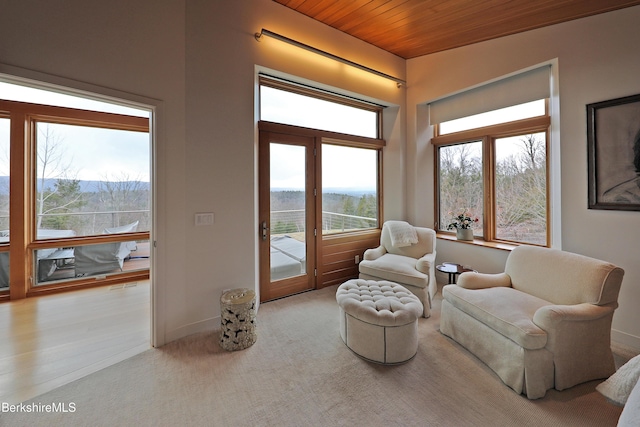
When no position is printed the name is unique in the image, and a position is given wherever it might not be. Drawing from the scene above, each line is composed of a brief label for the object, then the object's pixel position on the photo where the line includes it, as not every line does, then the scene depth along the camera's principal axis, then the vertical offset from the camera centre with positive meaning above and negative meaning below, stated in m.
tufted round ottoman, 2.07 -0.92
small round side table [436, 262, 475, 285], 3.11 -0.68
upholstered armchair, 2.94 -0.59
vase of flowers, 3.70 -0.17
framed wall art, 2.31 +0.57
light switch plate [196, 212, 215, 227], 2.53 -0.02
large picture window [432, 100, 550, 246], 3.15 +0.52
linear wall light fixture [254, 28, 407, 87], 2.81 +2.04
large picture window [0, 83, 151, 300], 3.30 +0.34
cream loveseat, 1.74 -0.80
